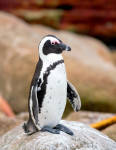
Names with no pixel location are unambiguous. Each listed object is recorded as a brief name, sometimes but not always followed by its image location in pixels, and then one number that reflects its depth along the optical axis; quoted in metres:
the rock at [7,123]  10.11
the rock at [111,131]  9.50
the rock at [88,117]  11.47
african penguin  7.26
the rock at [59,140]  7.25
